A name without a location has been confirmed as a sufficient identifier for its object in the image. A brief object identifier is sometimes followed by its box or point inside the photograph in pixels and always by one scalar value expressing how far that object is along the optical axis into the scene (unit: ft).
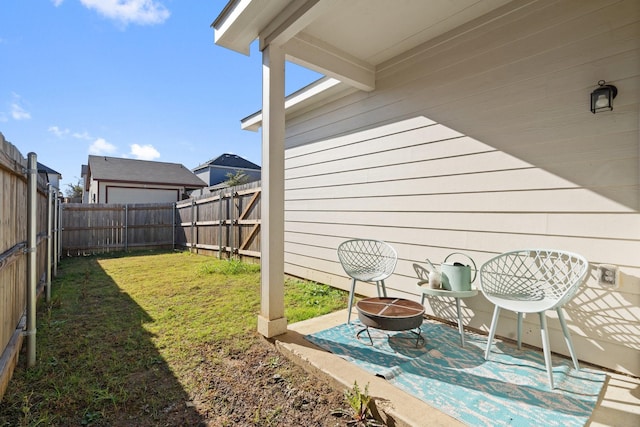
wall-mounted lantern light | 6.81
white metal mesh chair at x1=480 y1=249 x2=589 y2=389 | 6.48
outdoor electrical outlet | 6.84
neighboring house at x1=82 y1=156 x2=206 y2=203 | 45.80
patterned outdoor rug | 5.29
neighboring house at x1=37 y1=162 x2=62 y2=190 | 70.04
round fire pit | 7.11
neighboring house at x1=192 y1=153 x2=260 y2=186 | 76.38
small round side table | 8.16
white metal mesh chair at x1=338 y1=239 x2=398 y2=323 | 9.82
